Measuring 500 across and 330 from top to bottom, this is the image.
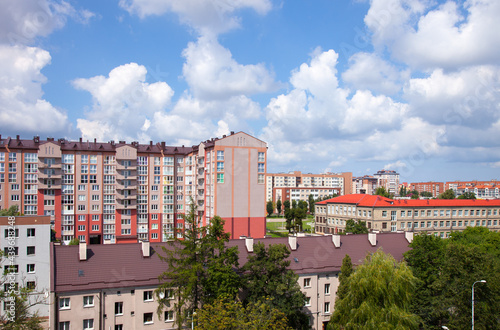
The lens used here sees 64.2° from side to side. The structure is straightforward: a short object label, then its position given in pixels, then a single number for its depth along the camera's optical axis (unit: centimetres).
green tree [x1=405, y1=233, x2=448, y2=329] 3159
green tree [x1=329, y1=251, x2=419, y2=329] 2480
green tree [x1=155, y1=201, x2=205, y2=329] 2802
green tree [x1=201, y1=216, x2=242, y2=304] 2894
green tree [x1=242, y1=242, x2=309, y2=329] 2995
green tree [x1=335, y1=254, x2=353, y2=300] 3308
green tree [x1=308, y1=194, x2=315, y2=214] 16425
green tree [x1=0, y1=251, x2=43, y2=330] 2317
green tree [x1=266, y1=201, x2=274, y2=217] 16212
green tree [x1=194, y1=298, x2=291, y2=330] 2497
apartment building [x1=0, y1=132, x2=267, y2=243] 6869
